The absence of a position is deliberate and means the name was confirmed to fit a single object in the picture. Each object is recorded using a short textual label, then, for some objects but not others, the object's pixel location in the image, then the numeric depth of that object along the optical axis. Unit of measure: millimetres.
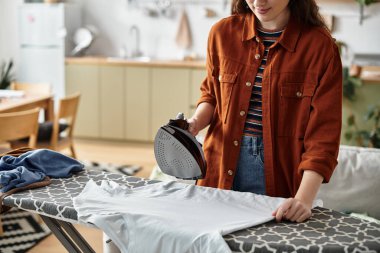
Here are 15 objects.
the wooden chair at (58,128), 3955
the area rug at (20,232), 3138
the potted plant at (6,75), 5504
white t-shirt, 1278
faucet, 6066
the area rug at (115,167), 4645
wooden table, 3781
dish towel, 5855
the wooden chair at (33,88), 4578
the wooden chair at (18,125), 3279
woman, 1502
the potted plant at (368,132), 3754
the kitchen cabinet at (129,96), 5434
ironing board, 1245
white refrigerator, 5699
